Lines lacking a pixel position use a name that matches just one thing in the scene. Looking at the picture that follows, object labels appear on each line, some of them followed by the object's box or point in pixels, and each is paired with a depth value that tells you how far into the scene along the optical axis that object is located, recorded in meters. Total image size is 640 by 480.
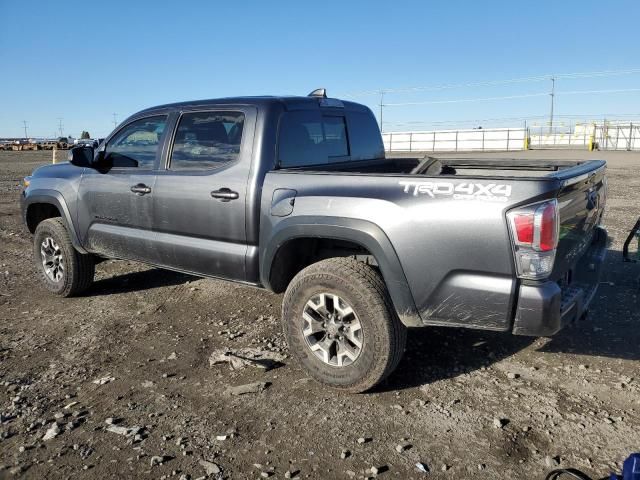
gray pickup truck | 2.85
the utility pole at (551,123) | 45.88
